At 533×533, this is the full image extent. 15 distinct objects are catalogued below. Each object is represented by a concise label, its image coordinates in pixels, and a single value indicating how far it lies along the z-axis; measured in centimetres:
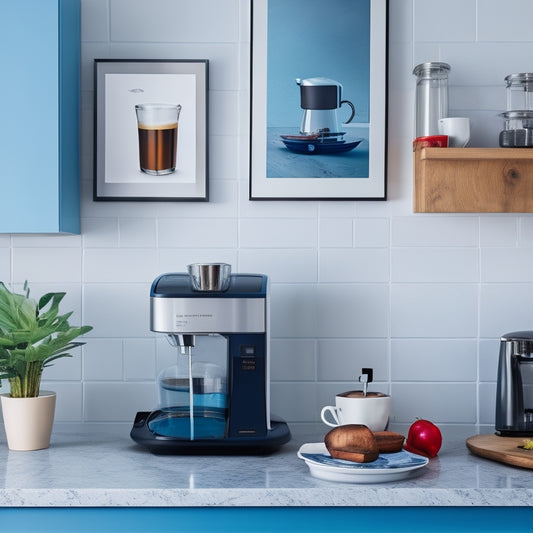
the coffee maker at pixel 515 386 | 190
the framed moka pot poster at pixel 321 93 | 208
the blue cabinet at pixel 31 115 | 185
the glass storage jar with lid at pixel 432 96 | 199
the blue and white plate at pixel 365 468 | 156
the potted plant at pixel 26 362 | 182
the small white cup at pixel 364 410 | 181
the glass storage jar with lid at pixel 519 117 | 194
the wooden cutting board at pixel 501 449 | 167
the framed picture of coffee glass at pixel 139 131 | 208
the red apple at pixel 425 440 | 176
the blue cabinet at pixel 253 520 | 153
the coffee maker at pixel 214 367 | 175
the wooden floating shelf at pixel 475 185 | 201
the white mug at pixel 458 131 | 195
